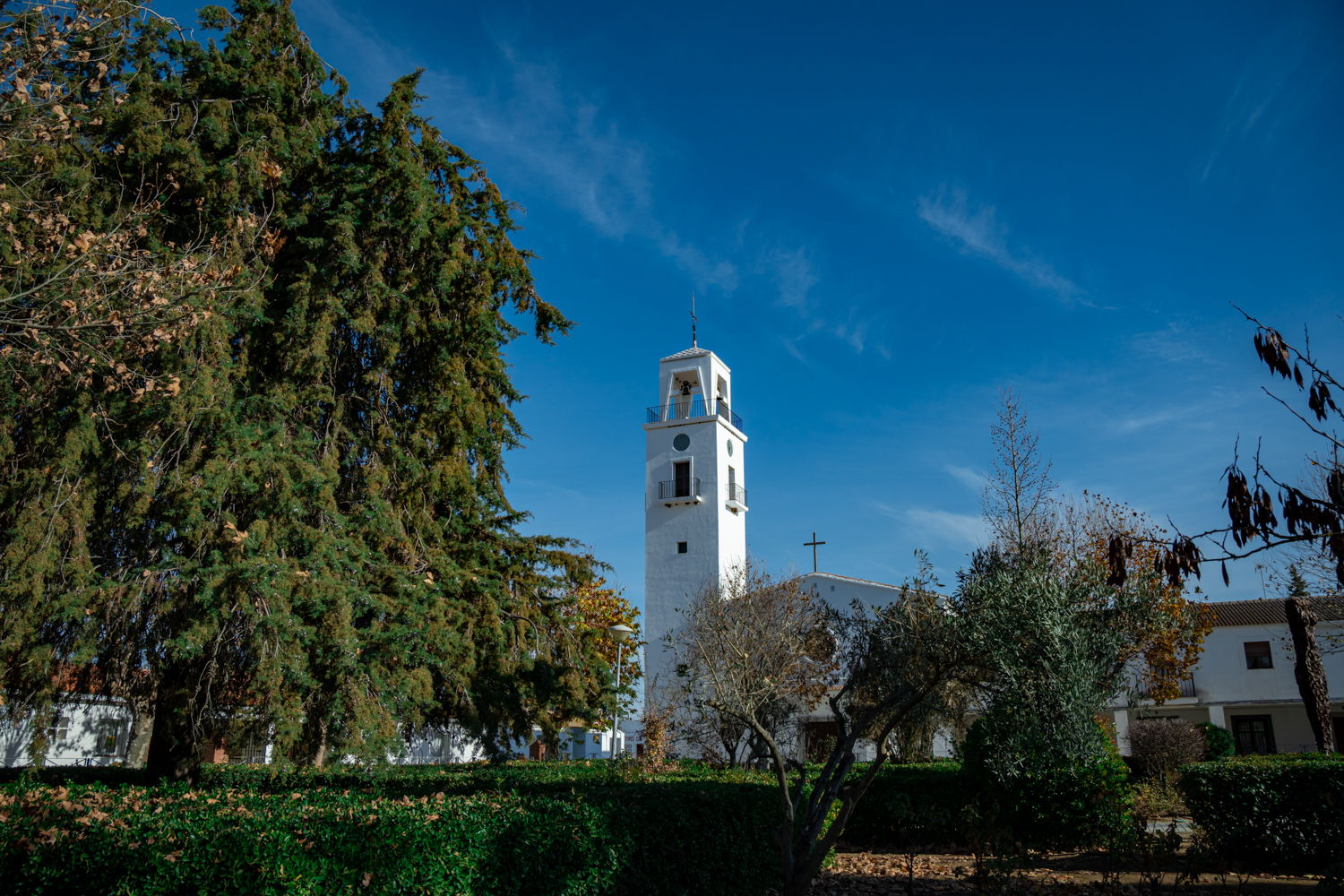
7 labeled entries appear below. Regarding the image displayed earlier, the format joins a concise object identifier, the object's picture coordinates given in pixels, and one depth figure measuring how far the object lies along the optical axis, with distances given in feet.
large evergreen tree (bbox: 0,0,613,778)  28.84
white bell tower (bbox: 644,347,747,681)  97.71
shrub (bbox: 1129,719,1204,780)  61.57
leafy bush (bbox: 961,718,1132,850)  35.04
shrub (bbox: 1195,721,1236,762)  81.27
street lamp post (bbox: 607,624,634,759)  55.26
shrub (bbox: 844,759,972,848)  42.60
